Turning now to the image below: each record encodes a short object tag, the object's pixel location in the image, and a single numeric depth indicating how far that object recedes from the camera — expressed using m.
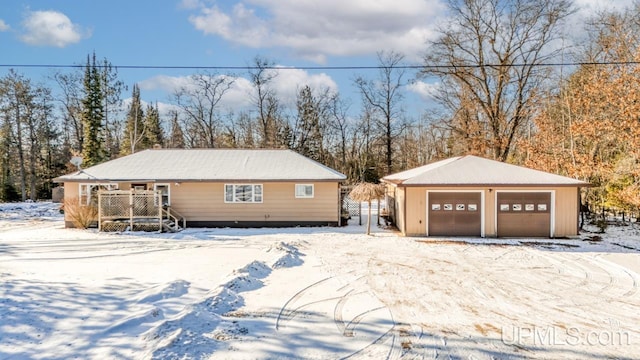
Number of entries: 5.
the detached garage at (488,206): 13.23
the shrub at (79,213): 14.95
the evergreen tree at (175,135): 37.13
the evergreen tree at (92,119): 28.53
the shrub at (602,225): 14.56
